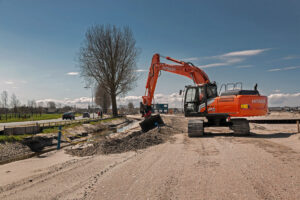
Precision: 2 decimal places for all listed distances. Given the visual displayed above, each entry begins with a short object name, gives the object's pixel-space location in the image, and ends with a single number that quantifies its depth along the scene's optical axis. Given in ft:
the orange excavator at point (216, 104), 44.86
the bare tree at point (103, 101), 242.78
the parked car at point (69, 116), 130.31
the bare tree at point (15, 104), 133.84
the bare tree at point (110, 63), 119.55
